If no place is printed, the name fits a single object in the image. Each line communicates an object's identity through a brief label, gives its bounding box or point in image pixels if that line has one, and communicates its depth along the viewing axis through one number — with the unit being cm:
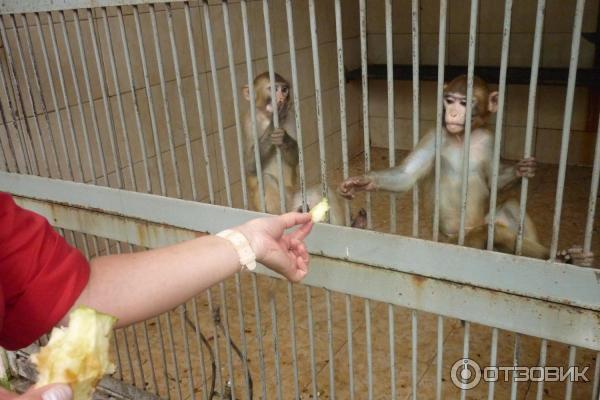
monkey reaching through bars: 197
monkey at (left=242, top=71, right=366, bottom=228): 288
